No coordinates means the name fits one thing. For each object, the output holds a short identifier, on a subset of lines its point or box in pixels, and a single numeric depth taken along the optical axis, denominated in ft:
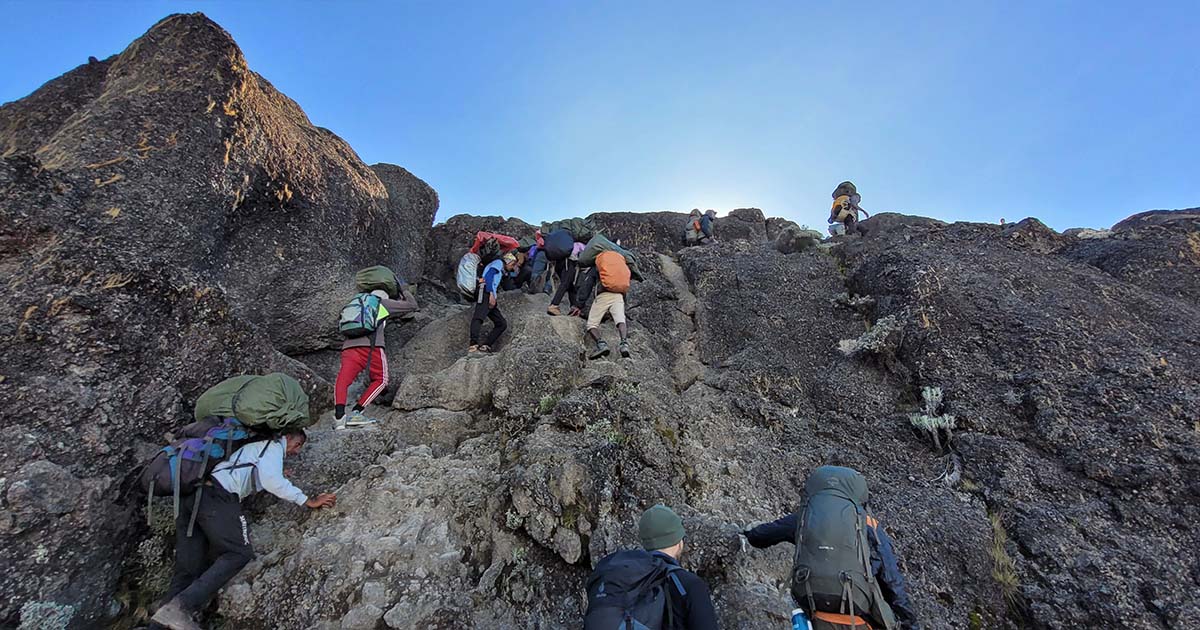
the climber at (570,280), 42.98
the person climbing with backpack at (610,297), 37.73
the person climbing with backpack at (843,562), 15.48
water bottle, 16.12
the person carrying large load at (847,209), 67.21
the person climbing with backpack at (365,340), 29.68
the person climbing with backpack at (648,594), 14.64
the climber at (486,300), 39.40
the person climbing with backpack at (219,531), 18.39
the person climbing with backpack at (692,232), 73.26
